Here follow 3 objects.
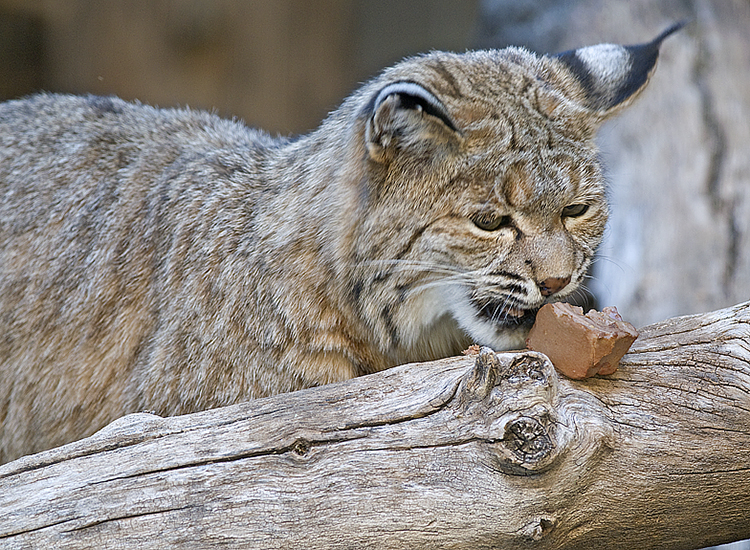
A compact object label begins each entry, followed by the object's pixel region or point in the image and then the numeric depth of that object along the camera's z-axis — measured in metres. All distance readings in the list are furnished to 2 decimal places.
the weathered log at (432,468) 4.47
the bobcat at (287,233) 5.36
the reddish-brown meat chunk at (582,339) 4.71
